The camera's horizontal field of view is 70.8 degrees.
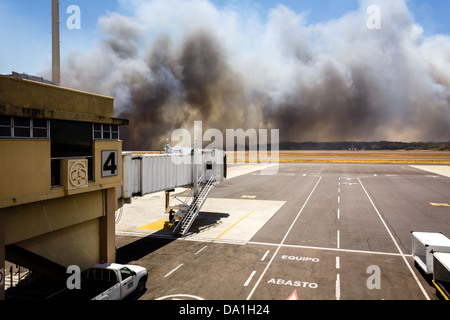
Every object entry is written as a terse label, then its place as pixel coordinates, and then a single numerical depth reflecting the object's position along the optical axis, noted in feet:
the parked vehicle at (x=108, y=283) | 44.47
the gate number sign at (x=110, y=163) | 53.98
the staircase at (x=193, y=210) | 85.97
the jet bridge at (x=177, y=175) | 66.59
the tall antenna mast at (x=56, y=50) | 77.61
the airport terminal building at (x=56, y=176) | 39.01
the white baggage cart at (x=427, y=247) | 52.95
